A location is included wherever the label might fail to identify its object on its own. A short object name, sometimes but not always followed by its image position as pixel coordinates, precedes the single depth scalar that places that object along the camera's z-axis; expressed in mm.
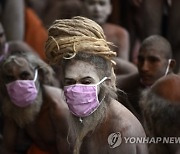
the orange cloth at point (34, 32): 11571
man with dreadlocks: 6855
